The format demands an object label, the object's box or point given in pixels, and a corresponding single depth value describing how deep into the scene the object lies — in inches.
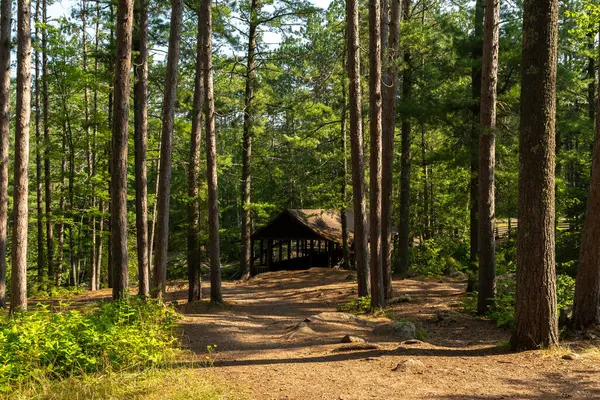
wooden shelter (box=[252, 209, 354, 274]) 1073.5
